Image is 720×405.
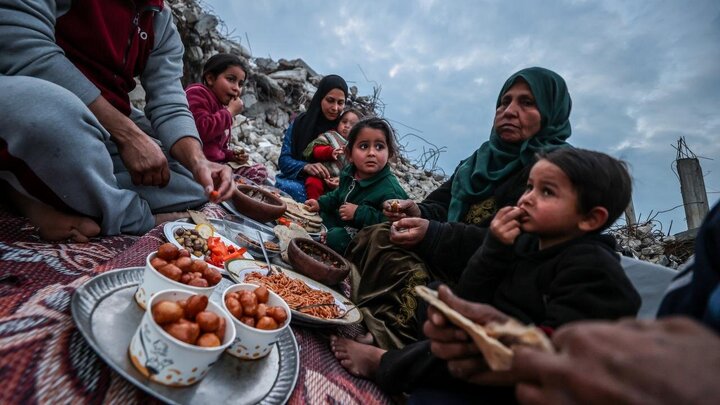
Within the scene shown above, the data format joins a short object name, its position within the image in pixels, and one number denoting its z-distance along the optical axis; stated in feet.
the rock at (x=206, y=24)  23.67
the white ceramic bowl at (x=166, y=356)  2.56
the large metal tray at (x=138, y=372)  2.68
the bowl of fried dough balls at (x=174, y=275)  3.30
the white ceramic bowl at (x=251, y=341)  3.32
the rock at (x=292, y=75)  31.01
